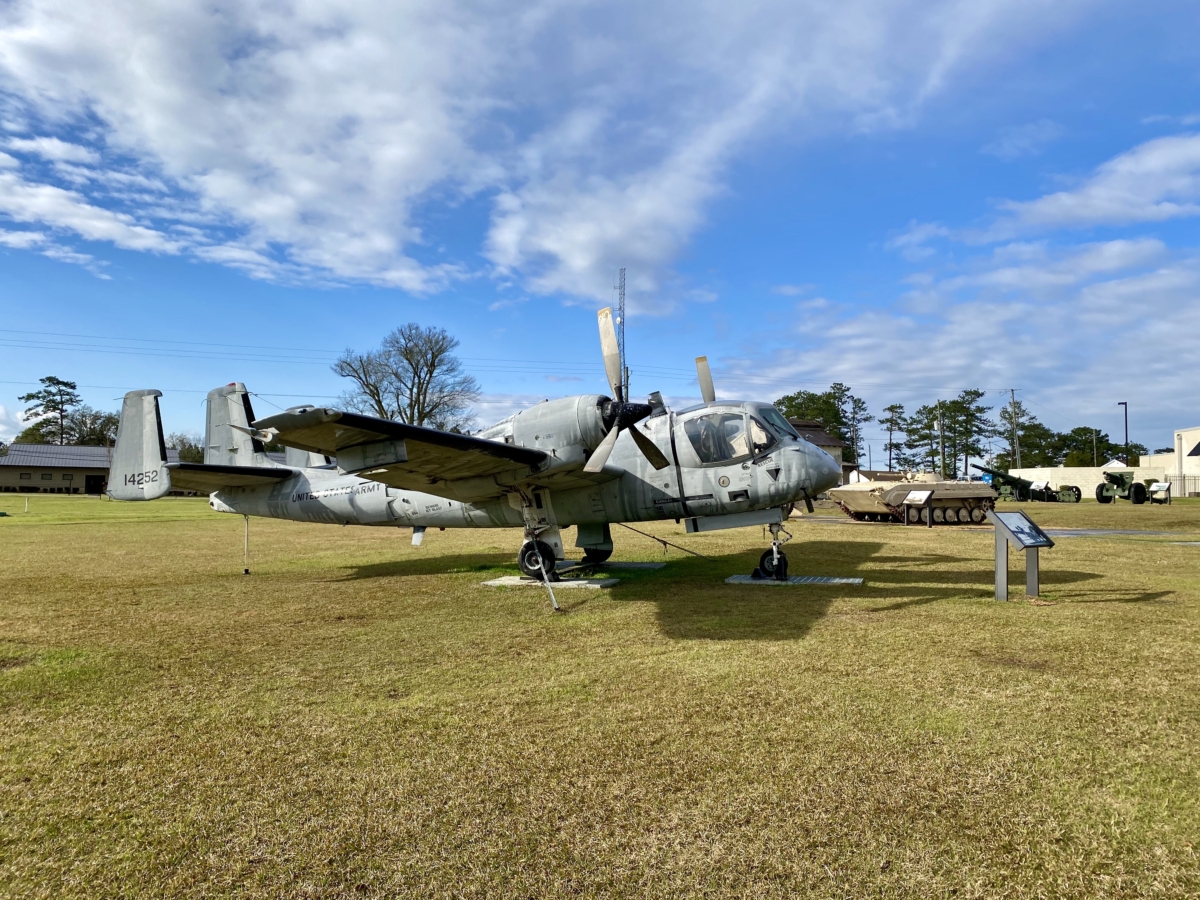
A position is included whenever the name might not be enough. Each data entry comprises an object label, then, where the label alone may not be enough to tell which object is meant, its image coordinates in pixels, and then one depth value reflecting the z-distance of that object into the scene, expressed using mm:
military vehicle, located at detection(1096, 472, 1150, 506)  41388
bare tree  51812
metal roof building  67812
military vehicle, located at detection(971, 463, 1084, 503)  47531
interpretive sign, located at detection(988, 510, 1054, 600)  8695
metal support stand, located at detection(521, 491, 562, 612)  11327
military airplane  9352
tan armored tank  25750
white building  56969
